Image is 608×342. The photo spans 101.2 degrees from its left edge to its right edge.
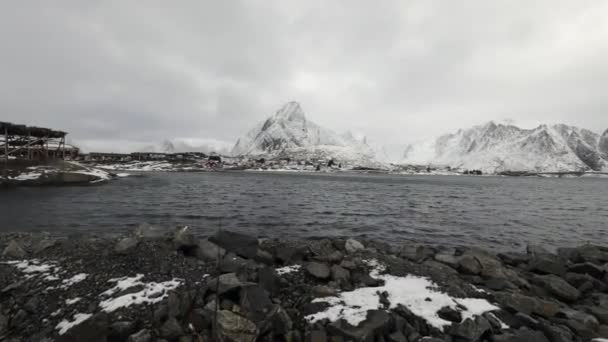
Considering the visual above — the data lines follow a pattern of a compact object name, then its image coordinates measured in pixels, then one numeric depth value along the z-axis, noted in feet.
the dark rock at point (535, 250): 48.32
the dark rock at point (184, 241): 37.35
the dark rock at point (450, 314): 22.85
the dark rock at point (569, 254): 45.60
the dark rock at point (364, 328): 19.85
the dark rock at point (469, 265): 35.47
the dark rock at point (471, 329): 20.49
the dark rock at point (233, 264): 30.73
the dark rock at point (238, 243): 37.82
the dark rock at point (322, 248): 39.40
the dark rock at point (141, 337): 18.83
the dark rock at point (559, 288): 30.22
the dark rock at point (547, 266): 37.81
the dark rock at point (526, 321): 22.38
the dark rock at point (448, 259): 38.21
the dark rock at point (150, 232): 39.89
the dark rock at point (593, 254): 43.97
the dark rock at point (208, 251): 34.92
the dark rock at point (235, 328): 18.90
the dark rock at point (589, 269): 37.73
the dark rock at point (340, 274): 30.15
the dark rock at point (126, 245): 33.09
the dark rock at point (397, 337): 19.90
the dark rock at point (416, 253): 41.88
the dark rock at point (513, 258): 43.34
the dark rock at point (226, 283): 24.37
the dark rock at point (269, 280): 26.96
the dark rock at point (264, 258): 36.68
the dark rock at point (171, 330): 19.51
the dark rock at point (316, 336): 19.49
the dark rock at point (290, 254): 36.91
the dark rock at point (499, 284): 30.68
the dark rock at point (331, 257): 36.17
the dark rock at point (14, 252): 32.37
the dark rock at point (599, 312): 25.17
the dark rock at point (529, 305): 25.02
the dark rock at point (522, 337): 19.67
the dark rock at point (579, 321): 22.50
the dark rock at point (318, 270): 30.66
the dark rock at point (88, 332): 18.61
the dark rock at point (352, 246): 41.01
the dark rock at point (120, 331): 19.32
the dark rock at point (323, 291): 26.03
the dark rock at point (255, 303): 21.57
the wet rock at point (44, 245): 34.65
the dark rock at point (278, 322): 20.56
